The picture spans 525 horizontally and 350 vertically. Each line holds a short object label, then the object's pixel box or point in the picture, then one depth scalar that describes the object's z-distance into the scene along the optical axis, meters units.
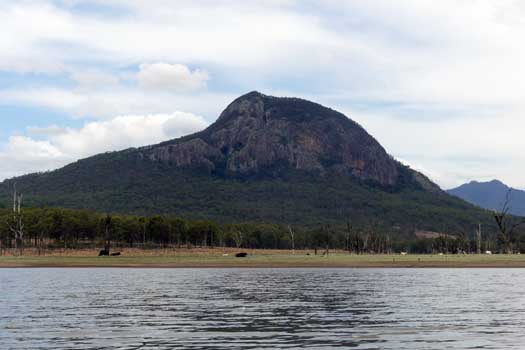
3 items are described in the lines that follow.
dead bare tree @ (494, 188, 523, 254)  138.82
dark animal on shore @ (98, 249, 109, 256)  152.11
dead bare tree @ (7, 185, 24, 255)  162.88
